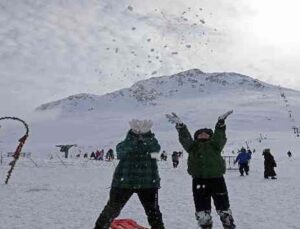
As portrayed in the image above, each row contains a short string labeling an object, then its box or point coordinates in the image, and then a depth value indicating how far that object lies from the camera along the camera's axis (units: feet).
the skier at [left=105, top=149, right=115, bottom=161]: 153.50
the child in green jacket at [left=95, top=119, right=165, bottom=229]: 22.20
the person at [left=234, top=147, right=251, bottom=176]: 76.79
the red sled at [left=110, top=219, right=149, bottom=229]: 24.30
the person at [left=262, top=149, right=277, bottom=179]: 69.37
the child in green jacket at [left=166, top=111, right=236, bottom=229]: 23.07
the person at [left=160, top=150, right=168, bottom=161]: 151.32
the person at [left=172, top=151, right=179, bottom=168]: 107.34
